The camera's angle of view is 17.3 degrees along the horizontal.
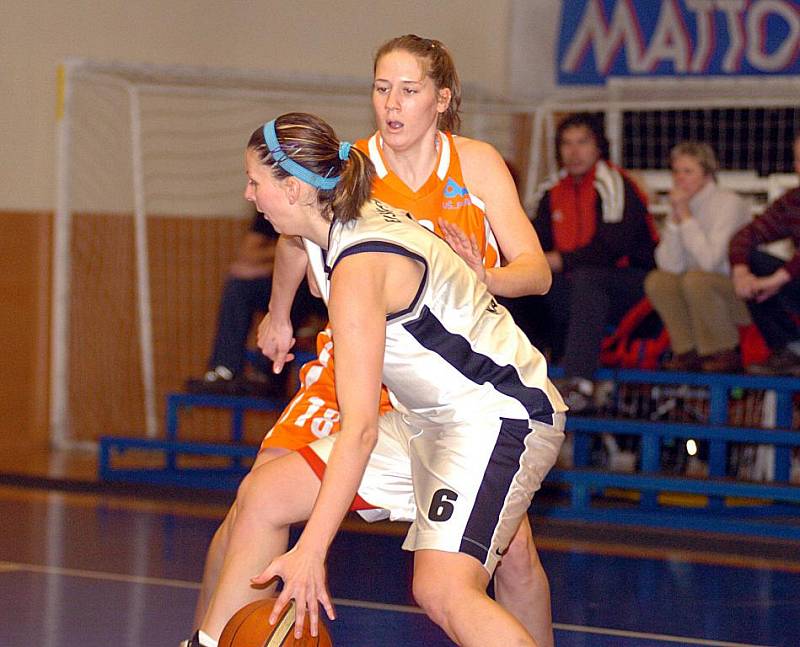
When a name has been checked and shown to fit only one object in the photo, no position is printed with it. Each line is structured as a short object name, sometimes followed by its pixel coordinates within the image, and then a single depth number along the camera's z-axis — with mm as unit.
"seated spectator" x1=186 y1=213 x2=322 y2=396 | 14942
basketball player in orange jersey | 6307
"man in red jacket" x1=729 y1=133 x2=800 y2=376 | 12894
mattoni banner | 16855
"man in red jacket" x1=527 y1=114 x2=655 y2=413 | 13422
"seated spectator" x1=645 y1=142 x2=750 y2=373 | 13225
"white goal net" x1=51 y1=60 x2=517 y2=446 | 17404
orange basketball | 5438
